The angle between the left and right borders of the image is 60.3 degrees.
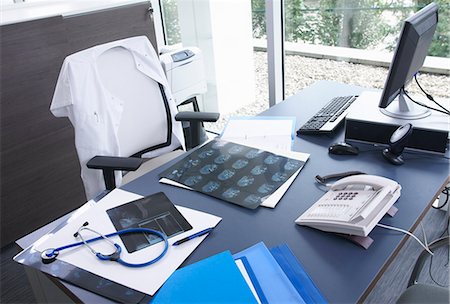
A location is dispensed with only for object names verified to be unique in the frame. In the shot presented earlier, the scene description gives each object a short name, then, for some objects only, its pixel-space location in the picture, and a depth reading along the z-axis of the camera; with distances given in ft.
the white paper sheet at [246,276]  2.81
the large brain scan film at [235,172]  4.04
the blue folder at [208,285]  2.78
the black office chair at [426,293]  3.77
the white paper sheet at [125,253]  3.02
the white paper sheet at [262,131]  4.99
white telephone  3.24
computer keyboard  5.14
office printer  8.71
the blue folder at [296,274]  2.79
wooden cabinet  6.74
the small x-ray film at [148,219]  3.45
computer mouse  4.61
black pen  3.38
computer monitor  4.16
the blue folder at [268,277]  2.79
